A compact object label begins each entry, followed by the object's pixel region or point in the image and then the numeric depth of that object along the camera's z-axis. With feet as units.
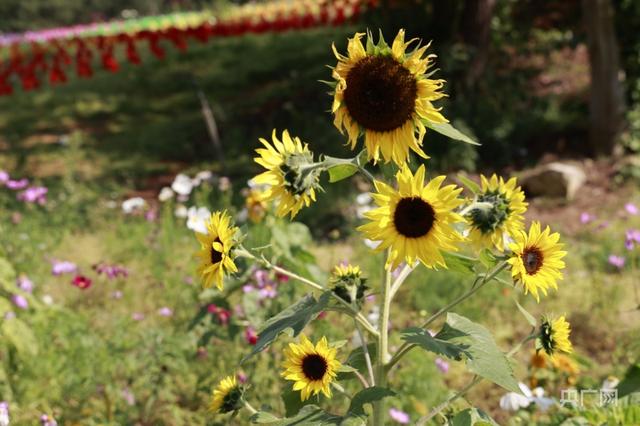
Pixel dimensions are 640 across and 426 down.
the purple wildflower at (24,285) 10.53
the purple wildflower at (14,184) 12.82
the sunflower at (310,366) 5.30
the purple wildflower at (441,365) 9.29
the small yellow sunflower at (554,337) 5.37
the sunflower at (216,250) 4.97
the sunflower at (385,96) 4.53
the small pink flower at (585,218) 13.03
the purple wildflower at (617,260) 11.48
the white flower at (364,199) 11.76
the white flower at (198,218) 10.69
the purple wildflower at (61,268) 11.26
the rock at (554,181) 18.54
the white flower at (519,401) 7.63
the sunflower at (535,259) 4.95
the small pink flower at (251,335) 8.43
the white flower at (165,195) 13.73
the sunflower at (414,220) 4.45
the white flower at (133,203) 13.70
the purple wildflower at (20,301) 9.30
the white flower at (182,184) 13.55
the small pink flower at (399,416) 8.09
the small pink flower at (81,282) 9.59
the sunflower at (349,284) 5.53
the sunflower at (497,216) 5.19
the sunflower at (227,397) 5.96
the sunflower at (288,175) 4.87
